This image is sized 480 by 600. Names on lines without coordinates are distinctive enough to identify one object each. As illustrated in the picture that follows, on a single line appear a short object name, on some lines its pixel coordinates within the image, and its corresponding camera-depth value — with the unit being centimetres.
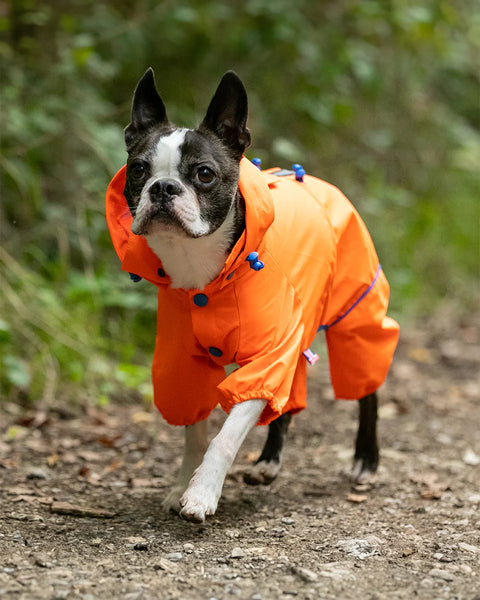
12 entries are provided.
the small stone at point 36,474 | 413
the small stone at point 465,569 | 299
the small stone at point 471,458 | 463
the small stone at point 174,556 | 305
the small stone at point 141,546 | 316
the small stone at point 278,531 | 343
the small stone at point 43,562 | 291
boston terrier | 325
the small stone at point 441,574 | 291
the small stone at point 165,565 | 292
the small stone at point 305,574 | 287
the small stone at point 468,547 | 324
